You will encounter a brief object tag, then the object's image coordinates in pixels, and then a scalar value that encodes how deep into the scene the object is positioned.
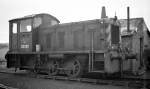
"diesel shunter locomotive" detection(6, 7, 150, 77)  8.97
